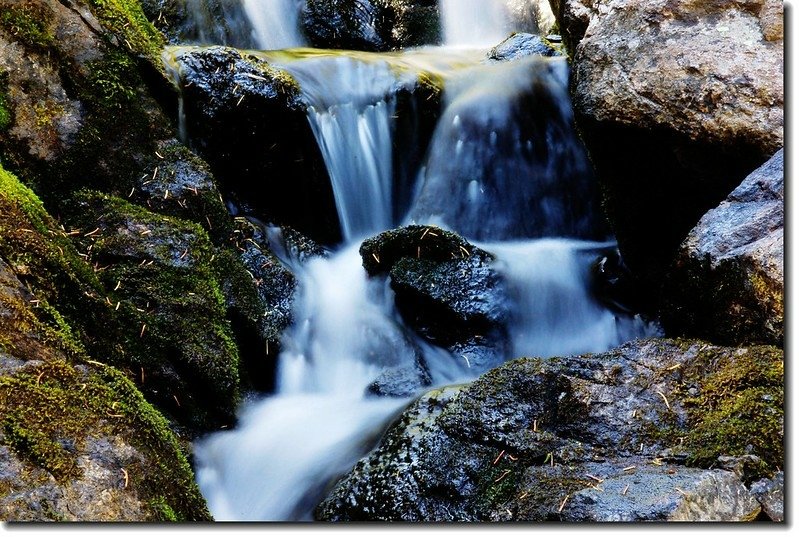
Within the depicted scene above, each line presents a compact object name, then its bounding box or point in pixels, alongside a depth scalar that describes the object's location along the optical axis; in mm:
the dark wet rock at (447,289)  3869
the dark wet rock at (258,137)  4180
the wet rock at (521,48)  6094
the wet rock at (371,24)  7000
